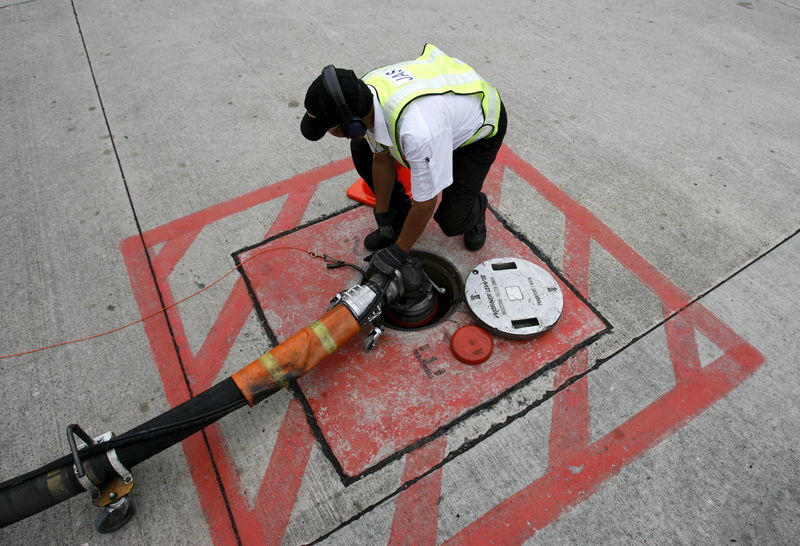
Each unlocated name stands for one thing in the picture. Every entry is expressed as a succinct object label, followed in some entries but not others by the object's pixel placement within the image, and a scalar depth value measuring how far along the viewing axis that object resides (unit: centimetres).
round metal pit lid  254
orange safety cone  314
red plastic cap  244
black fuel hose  184
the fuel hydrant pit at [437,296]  272
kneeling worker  197
